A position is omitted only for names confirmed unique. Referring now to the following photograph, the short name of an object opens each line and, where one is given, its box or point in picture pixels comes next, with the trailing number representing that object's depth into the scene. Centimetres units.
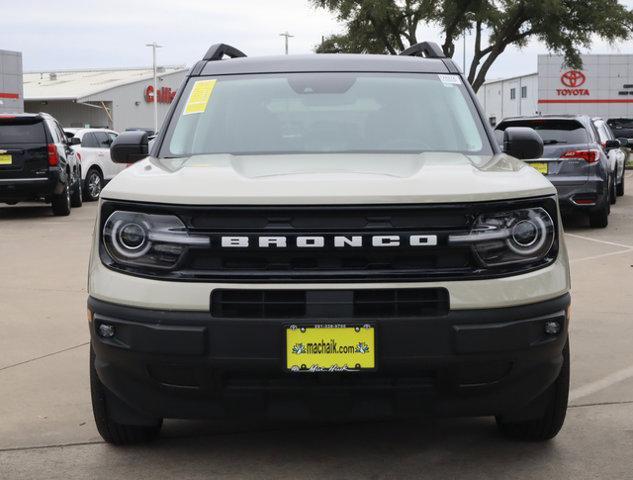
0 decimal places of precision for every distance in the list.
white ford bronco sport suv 342
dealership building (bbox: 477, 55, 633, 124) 5803
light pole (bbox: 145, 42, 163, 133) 6582
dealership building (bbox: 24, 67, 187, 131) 6462
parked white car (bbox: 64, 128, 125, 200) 1955
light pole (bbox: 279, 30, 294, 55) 6900
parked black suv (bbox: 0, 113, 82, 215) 1553
